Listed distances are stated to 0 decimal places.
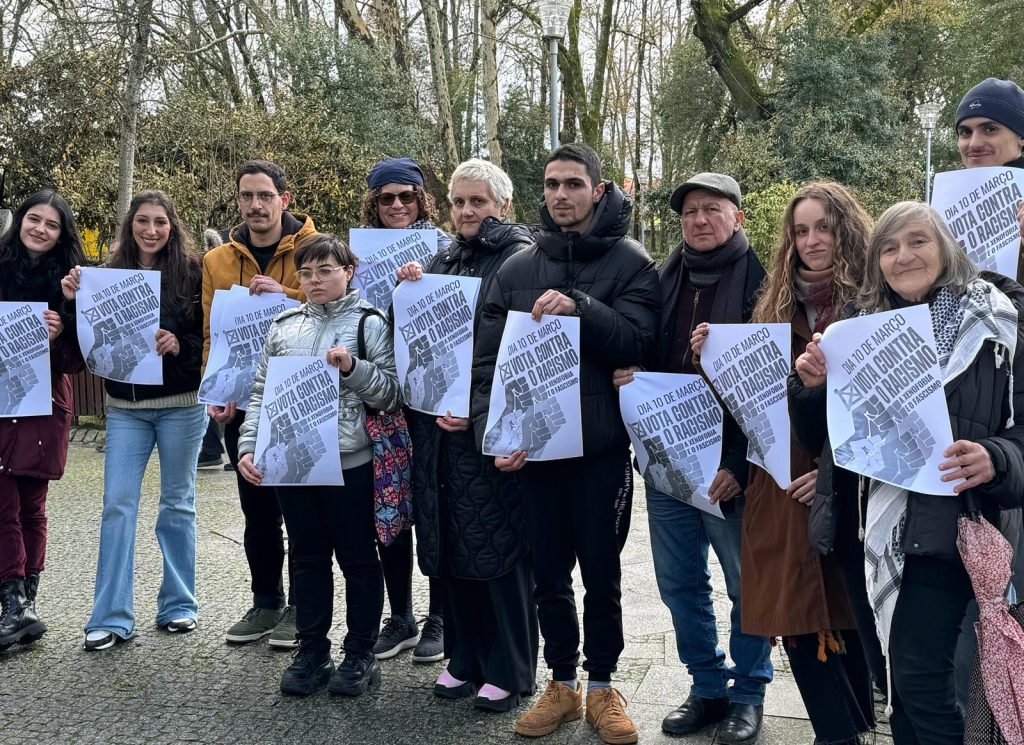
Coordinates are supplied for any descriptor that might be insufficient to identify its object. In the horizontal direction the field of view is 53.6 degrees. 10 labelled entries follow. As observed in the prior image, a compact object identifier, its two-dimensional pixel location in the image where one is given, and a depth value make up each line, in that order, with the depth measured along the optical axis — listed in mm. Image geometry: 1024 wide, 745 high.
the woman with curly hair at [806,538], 3357
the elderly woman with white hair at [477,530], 4230
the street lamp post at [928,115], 23203
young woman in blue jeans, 5066
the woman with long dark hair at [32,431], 5074
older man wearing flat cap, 3807
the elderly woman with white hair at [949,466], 2793
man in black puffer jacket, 3932
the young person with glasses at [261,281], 4906
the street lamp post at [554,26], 14906
